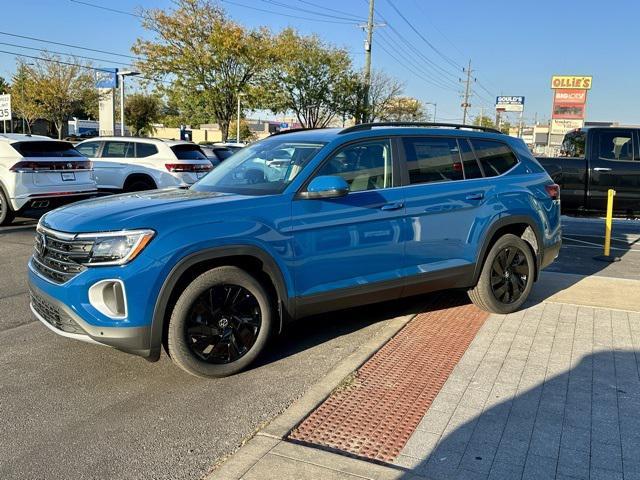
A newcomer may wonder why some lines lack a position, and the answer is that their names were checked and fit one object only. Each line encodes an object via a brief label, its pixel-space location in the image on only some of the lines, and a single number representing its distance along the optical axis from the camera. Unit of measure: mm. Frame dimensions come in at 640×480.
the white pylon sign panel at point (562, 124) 49962
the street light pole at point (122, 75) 31284
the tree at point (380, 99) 53094
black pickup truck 9852
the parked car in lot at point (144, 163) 12727
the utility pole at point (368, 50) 34000
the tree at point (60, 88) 43031
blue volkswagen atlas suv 3723
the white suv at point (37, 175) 10148
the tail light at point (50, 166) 10109
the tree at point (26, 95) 43469
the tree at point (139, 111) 62875
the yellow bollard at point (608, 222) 8445
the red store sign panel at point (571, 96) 53881
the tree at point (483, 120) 95575
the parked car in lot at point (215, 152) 16234
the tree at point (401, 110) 55375
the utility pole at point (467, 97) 74738
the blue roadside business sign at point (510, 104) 73125
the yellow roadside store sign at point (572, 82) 58709
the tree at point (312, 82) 36625
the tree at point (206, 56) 29281
